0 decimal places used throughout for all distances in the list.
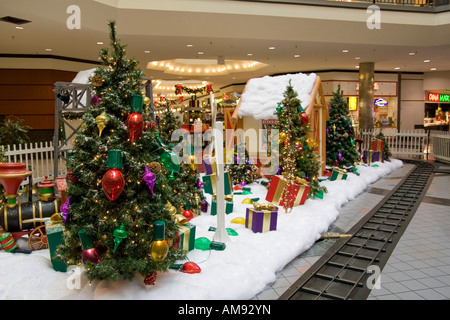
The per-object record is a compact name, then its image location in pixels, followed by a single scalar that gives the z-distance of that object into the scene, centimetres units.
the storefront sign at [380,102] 2030
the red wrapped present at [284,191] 600
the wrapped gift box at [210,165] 648
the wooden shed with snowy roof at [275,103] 848
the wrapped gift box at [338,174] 848
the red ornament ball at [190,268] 358
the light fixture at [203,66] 1839
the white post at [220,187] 436
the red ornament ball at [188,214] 525
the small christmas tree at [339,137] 1004
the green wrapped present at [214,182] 609
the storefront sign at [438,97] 2159
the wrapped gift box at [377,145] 1186
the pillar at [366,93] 1633
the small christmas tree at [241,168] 788
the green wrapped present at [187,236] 399
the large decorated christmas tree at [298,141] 665
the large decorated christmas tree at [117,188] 311
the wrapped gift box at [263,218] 482
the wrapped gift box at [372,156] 1166
